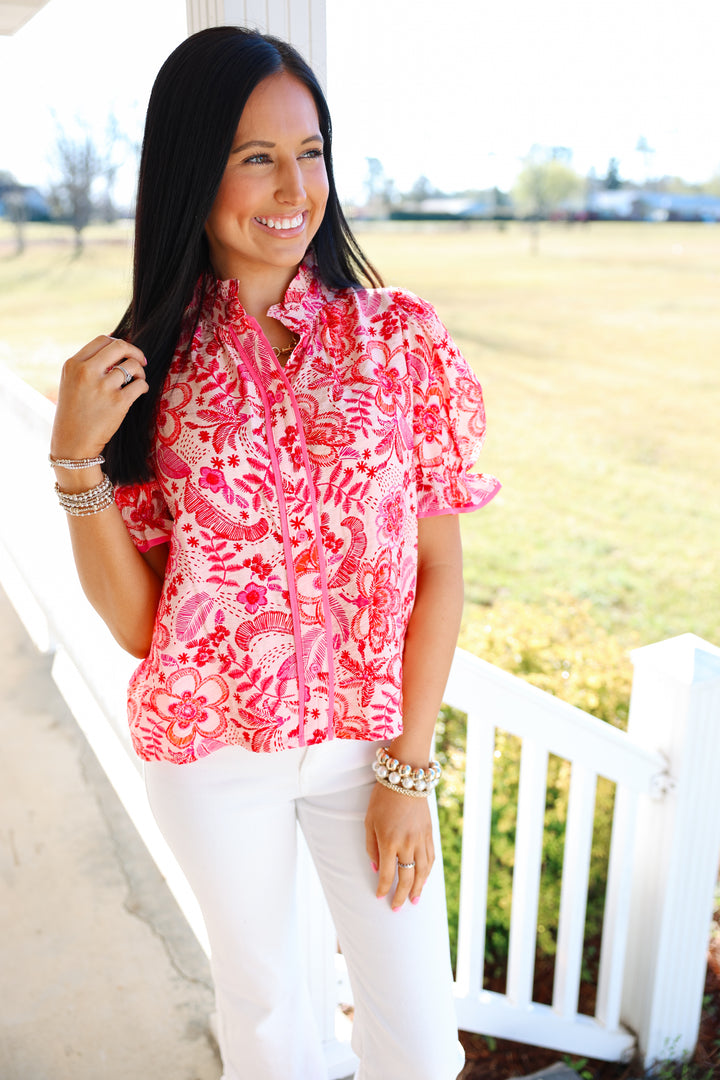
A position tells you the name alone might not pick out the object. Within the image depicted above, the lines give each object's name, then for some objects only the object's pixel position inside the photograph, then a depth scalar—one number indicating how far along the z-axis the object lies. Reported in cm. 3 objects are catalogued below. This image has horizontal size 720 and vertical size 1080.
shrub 243
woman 118
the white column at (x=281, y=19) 139
